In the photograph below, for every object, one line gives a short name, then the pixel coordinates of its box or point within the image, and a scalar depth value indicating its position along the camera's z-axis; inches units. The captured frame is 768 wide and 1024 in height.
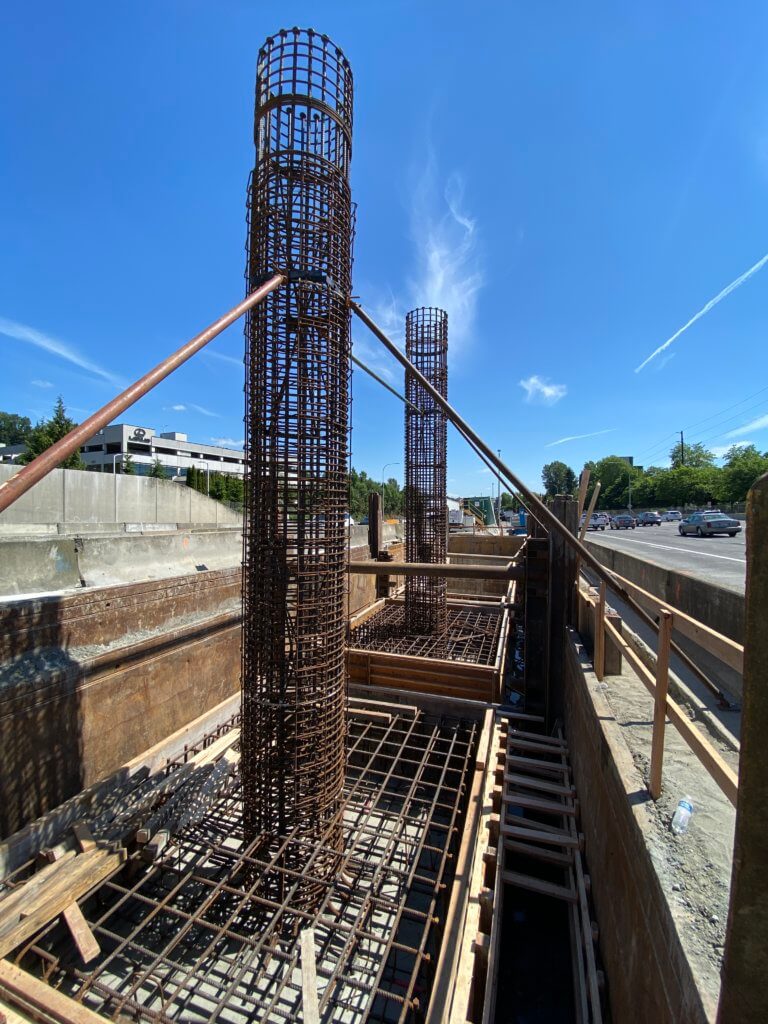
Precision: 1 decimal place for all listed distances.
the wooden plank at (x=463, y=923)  115.7
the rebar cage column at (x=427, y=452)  479.2
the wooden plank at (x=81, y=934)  136.0
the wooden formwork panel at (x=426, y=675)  307.6
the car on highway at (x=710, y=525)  893.3
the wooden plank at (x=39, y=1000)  106.7
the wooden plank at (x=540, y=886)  167.6
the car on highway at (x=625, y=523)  1624.0
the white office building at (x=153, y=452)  2203.9
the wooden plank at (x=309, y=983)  109.3
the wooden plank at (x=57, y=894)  133.1
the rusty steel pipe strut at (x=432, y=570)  277.2
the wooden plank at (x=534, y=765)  229.2
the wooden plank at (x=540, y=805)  196.5
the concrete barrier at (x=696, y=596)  242.5
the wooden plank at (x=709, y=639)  80.2
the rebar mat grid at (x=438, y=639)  378.3
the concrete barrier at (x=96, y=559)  307.1
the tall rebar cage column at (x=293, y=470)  160.7
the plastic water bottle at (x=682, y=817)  103.5
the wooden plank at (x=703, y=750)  79.2
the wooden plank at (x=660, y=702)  112.2
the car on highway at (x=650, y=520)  1781.5
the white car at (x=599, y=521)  1814.2
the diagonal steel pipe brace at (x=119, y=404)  87.2
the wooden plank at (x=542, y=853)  180.7
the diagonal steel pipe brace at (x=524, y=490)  148.9
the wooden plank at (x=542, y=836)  181.9
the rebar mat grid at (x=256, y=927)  128.3
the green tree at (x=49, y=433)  1075.3
